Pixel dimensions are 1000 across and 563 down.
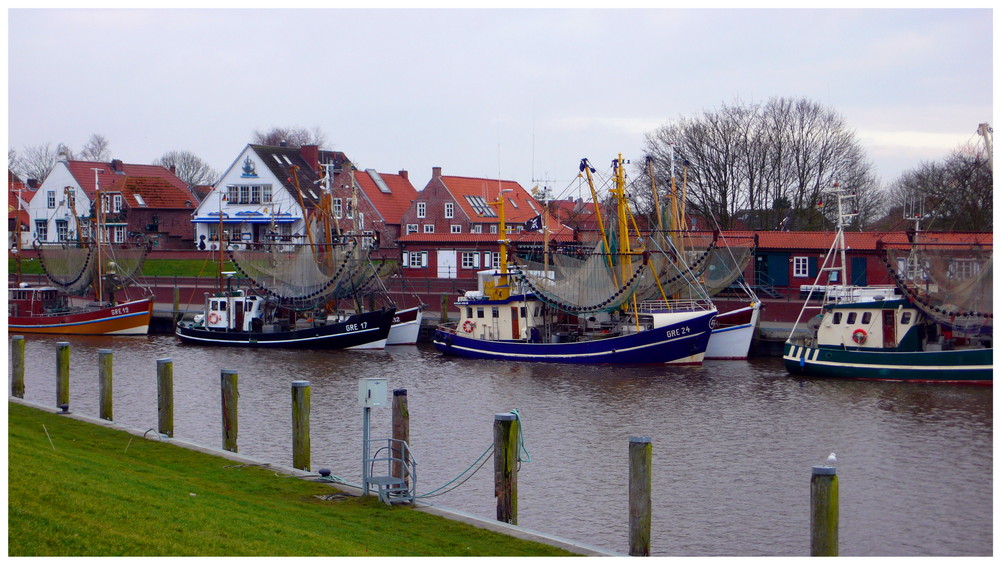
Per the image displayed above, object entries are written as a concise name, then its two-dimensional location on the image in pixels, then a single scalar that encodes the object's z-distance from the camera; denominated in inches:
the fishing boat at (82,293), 2193.7
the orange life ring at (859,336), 1499.8
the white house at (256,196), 3260.3
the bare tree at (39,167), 5162.4
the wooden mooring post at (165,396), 933.8
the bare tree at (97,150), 5531.5
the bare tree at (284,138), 5265.8
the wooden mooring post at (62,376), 1037.8
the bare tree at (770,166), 2583.7
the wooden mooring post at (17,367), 1146.0
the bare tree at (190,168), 5251.0
